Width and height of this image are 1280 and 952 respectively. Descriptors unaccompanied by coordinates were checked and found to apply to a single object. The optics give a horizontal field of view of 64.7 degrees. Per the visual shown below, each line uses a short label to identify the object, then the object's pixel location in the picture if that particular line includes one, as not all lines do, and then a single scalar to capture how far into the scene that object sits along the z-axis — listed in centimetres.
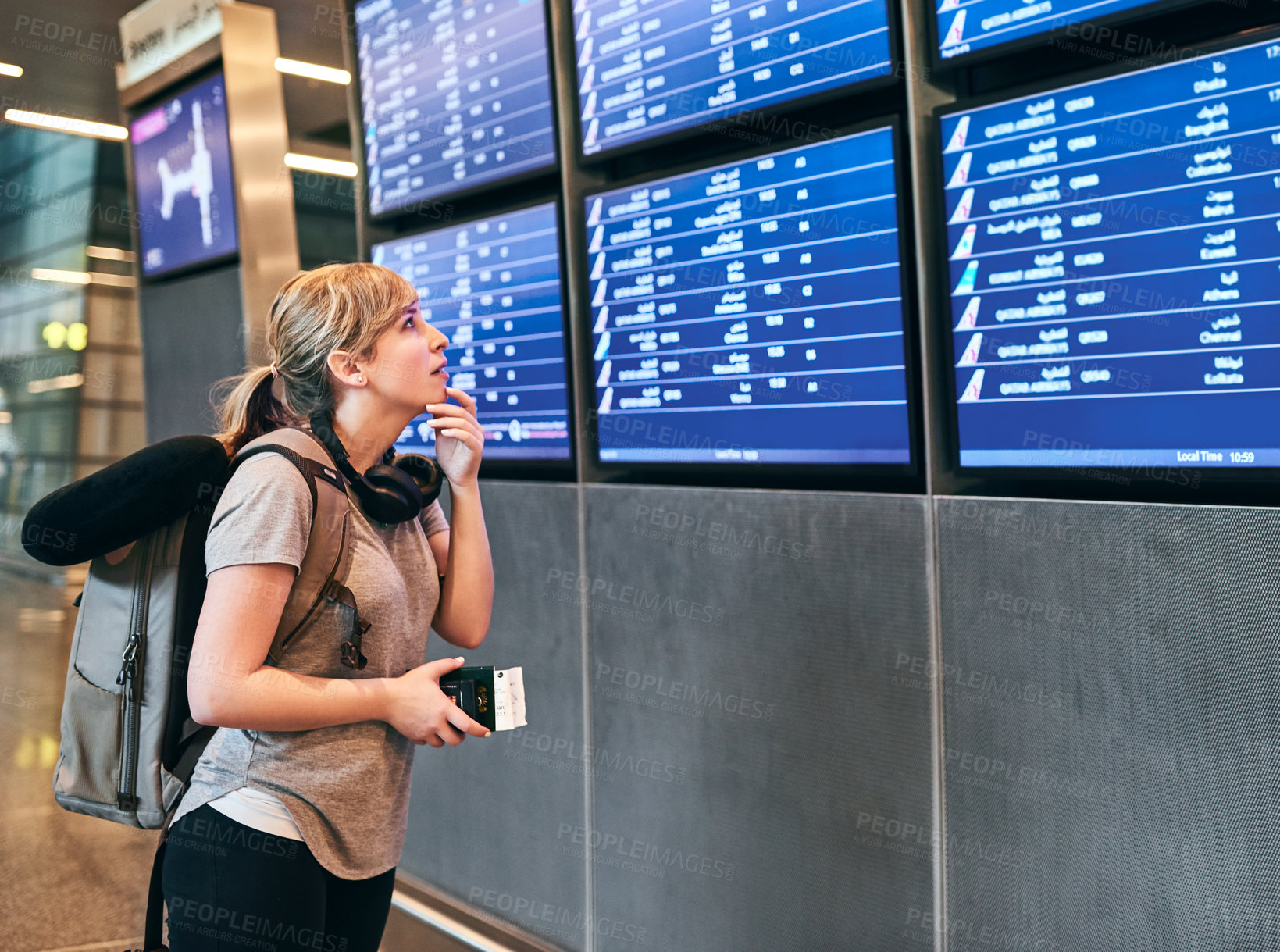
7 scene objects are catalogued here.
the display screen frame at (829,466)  197
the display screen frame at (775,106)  196
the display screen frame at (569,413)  270
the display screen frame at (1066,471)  158
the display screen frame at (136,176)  376
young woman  134
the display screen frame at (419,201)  271
